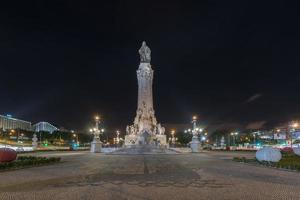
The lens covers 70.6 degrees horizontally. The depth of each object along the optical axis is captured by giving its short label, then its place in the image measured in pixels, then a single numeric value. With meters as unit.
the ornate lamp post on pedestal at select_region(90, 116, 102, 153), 43.90
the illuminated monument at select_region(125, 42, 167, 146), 53.88
